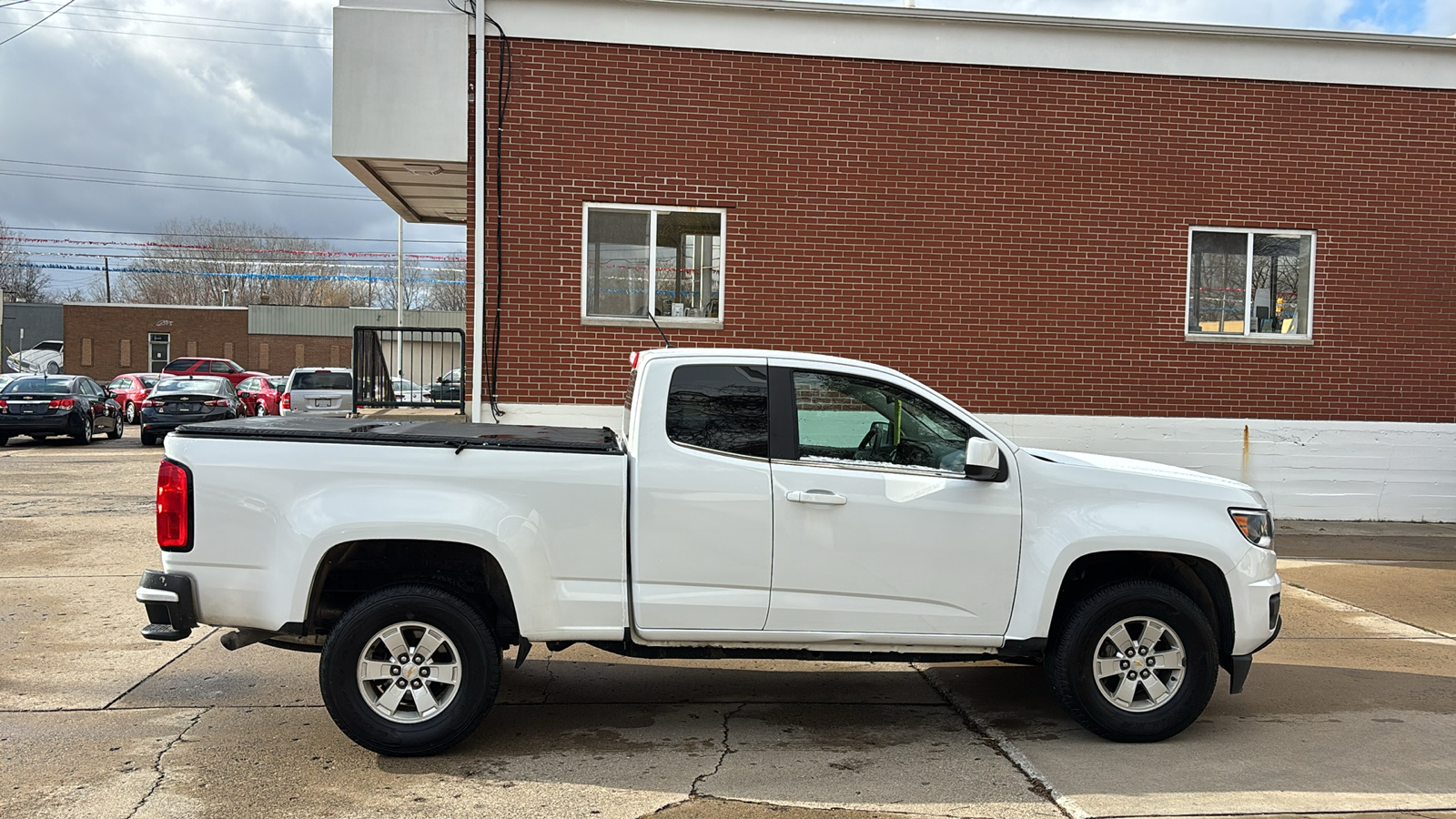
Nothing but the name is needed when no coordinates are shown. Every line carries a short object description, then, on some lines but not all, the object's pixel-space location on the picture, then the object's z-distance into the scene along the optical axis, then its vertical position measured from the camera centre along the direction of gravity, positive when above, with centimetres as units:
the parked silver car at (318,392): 2241 -83
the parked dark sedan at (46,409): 2388 -133
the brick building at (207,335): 6188 +82
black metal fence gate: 1302 -24
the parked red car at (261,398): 3275 -137
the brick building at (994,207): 1198 +174
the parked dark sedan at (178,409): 2498 -130
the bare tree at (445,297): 7856 +416
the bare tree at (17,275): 8025 +552
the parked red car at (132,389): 3491 -134
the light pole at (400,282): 2064 +148
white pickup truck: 521 -91
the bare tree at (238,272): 7712 +553
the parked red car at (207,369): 4206 -71
